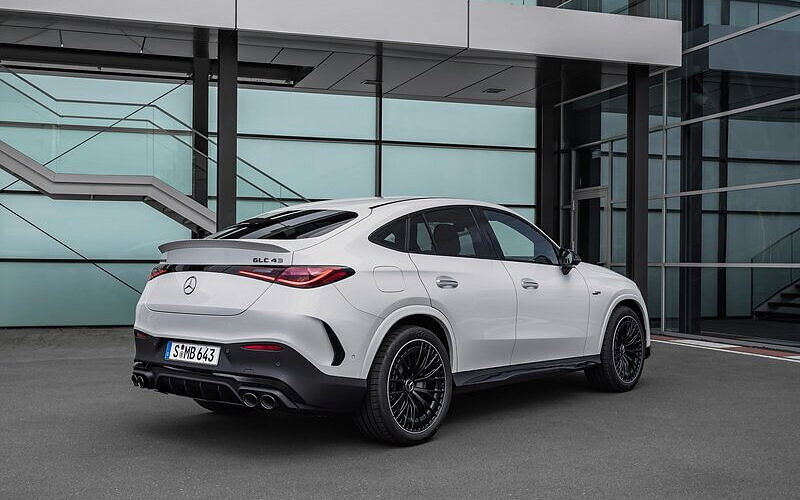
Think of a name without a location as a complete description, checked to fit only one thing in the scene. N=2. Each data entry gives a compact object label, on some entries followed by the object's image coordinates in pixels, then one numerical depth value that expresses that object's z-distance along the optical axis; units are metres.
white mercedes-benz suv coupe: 4.96
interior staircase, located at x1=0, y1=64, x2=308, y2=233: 11.95
